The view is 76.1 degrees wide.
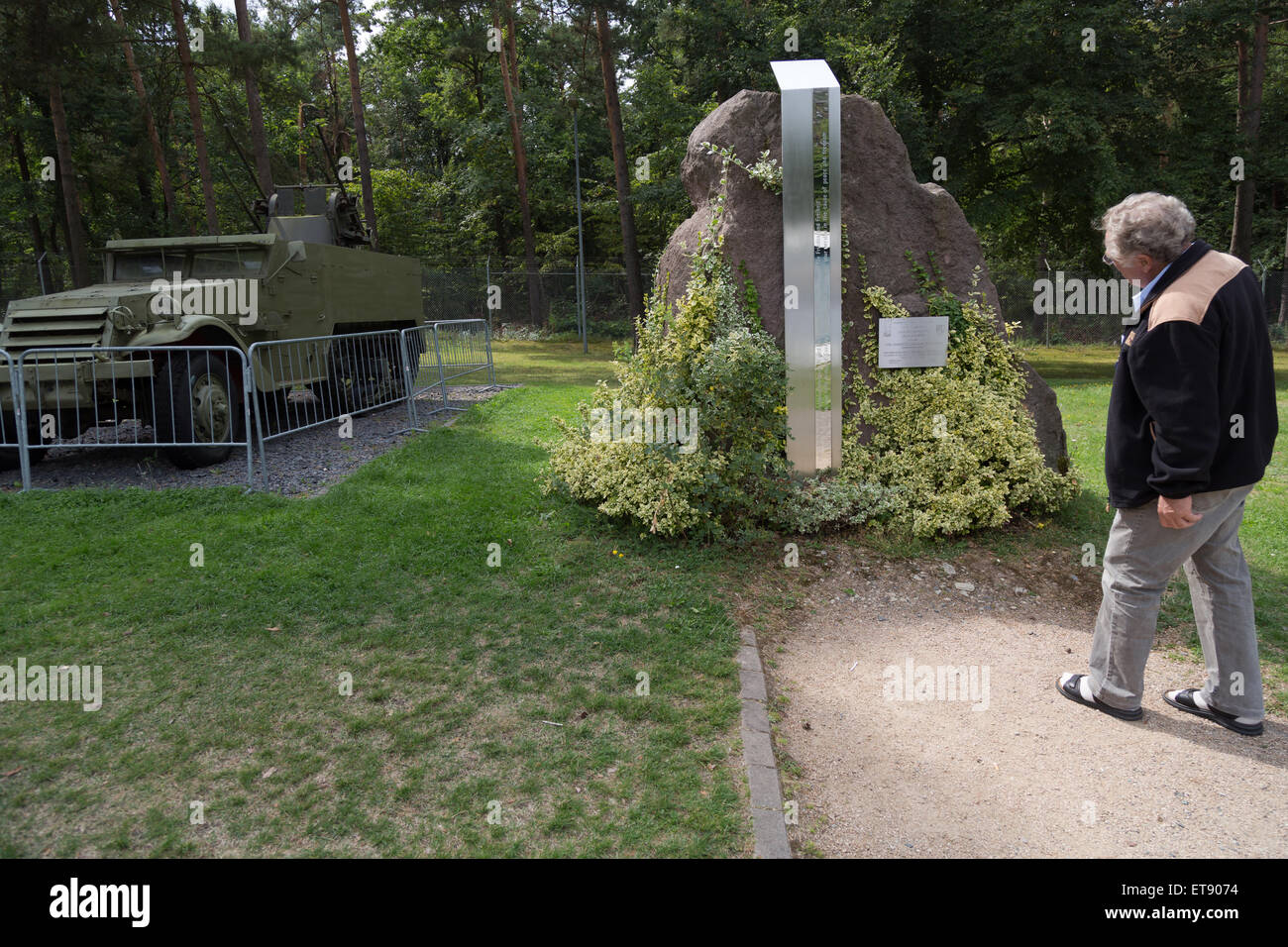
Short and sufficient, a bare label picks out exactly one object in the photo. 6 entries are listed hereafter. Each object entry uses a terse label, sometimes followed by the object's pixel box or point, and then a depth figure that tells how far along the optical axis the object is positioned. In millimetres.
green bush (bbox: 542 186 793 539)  5539
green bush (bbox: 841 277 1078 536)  5789
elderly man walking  3047
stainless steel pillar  6074
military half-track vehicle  7375
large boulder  6398
